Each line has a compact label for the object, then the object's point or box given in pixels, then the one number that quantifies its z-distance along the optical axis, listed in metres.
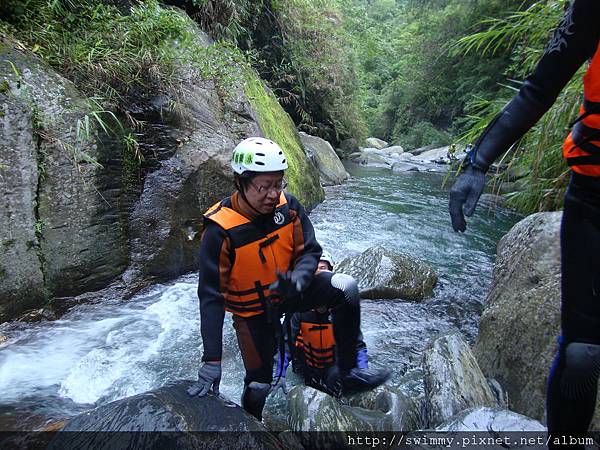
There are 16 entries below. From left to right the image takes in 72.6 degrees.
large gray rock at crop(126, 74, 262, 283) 4.36
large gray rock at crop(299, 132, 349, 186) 10.29
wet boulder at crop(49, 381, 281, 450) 1.82
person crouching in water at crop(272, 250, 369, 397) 2.81
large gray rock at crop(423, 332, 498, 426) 2.45
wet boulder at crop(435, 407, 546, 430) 2.08
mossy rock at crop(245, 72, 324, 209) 6.72
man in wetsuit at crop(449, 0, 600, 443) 1.39
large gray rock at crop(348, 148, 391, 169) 15.58
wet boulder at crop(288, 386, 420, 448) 2.19
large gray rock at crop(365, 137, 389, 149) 22.47
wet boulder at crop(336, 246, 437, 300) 4.46
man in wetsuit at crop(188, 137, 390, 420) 2.33
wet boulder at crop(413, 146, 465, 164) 16.16
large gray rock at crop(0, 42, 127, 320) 3.47
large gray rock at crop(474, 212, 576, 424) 2.44
